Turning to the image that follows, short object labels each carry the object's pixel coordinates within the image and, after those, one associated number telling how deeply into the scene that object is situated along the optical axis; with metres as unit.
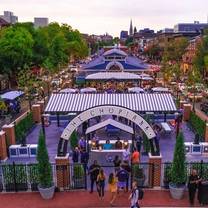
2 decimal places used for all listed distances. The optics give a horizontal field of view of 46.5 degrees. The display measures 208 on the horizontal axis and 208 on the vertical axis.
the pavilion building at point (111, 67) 36.09
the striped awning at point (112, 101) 15.60
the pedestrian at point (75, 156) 12.10
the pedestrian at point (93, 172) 10.10
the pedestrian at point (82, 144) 12.98
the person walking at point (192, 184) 9.46
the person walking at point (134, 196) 8.59
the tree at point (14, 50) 32.43
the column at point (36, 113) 20.00
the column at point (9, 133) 14.96
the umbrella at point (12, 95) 22.95
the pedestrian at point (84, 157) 11.92
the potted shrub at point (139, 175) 10.65
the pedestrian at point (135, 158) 11.64
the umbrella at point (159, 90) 26.53
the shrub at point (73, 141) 13.90
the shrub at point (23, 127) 15.91
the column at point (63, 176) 10.59
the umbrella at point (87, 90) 25.10
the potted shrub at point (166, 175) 10.51
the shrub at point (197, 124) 16.02
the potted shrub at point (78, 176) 10.63
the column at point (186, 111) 19.99
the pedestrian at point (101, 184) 9.67
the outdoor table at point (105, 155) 12.71
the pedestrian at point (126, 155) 11.99
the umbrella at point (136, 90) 24.80
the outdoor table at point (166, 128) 16.48
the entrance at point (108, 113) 11.47
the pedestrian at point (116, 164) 10.99
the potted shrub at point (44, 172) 9.82
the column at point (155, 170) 10.57
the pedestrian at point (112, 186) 9.41
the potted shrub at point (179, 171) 9.85
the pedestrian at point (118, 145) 13.51
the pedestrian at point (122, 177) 9.89
